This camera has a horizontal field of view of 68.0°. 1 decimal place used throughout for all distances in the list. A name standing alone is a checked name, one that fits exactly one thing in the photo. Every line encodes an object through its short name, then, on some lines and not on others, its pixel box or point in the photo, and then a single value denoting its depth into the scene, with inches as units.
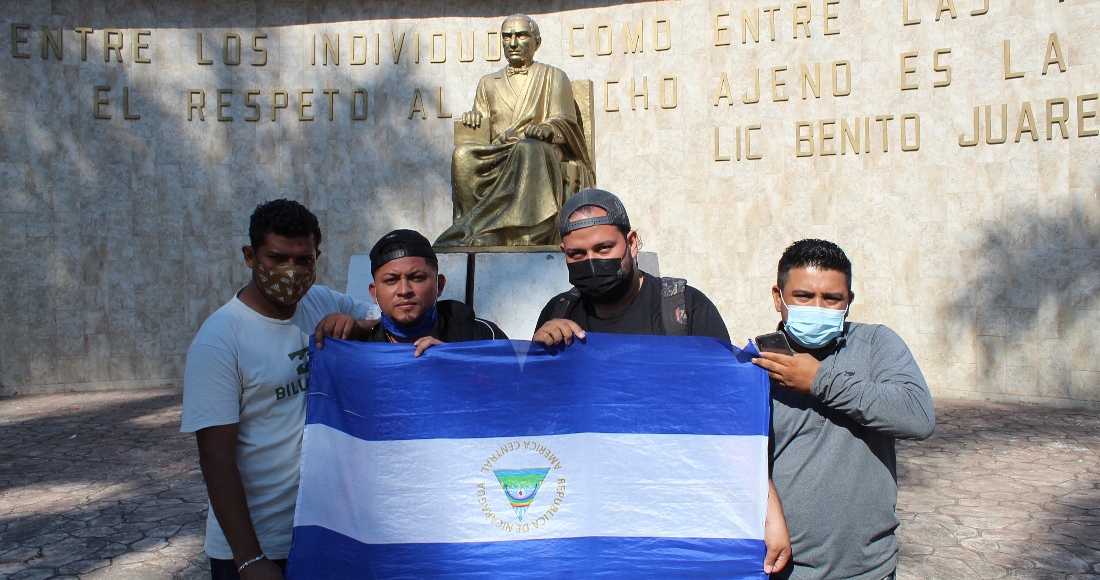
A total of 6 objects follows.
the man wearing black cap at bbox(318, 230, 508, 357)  82.4
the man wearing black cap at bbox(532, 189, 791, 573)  81.8
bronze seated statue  221.5
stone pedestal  190.7
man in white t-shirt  72.5
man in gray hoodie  69.9
